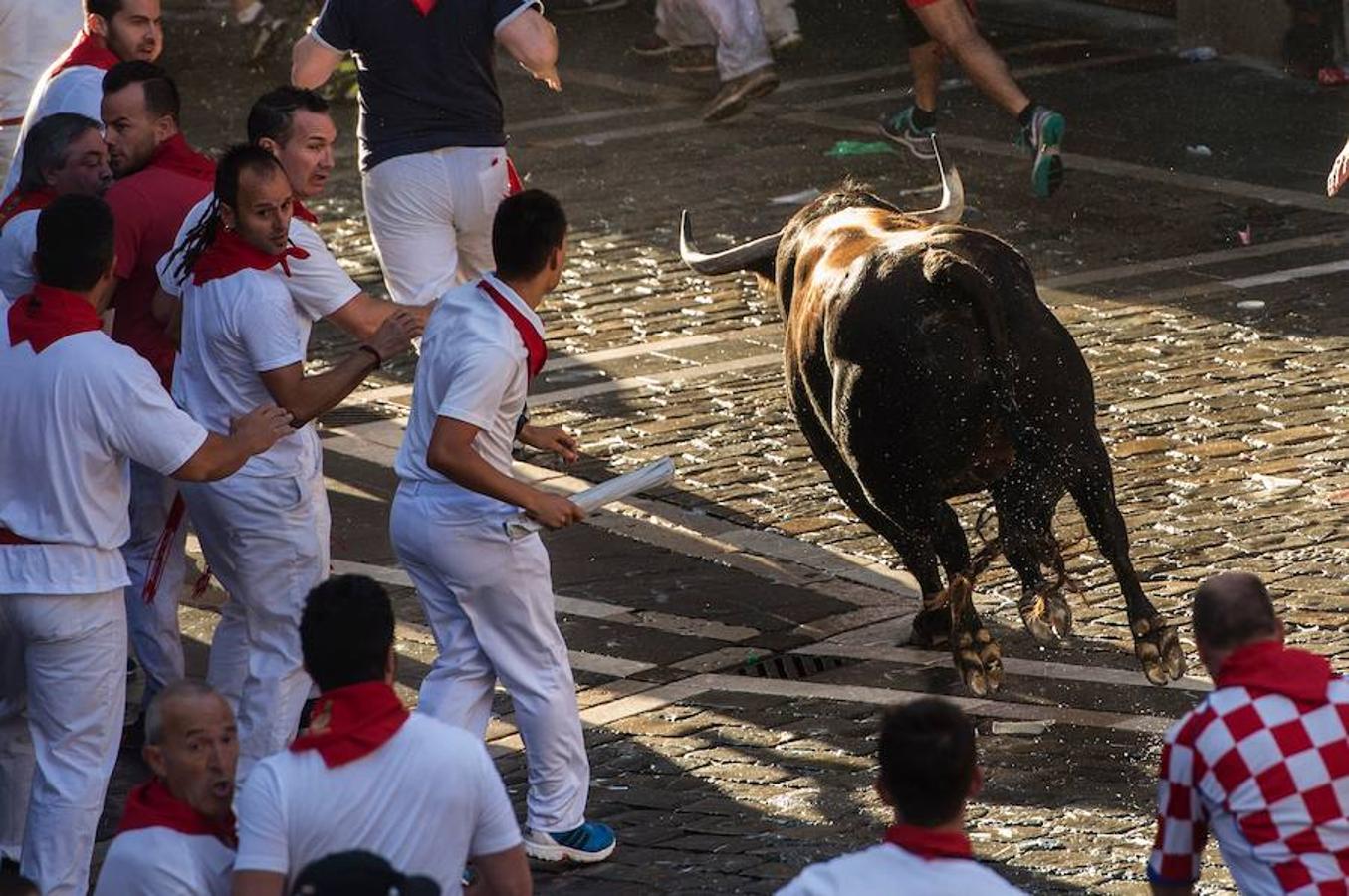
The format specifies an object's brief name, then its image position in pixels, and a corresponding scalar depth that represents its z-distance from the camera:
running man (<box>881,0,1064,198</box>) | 29.06
